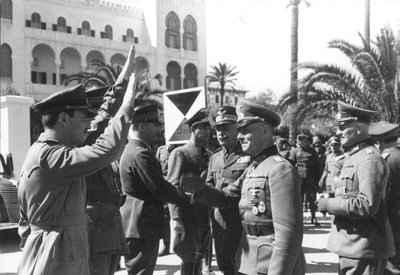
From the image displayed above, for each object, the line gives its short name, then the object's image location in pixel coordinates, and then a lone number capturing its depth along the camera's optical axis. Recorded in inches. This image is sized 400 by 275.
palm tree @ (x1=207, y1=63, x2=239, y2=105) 2265.0
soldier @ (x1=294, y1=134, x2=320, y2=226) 475.5
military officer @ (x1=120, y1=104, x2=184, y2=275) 186.9
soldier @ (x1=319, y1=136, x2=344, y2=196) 404.4
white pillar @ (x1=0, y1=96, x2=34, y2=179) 489.1
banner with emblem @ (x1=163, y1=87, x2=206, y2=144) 245.1
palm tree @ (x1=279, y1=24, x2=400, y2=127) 605.6
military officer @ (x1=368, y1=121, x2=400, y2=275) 219.5
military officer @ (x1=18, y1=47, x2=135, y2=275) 110.4
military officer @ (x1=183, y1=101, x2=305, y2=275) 122.6
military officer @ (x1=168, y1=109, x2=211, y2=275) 209.2
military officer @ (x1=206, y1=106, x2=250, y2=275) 194.9
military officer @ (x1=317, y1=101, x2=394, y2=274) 149.8
